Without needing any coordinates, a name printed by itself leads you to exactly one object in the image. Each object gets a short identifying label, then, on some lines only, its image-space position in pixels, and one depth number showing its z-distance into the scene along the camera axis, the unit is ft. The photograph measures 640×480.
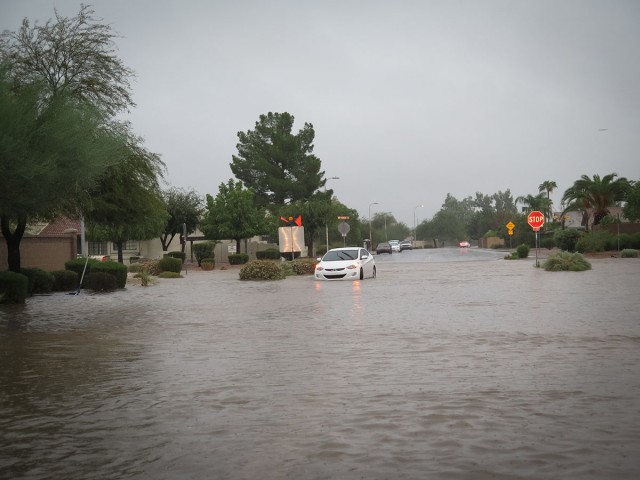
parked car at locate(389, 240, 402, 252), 337.21
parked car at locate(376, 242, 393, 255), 294.66
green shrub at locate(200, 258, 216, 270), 168.96
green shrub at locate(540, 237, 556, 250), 247.95
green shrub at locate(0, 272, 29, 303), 74.33
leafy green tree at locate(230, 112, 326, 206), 274.36
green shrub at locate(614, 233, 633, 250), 190.29
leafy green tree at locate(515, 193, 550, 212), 338.34
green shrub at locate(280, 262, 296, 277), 126.62
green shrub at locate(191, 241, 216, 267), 198.07
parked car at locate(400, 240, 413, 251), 373.81
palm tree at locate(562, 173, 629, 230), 228.63
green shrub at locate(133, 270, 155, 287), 110.01
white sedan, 104.06
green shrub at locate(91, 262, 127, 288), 102.53
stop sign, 152.63
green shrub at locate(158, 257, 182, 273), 142.51
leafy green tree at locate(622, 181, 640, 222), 203.62
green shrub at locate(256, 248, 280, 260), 229.04
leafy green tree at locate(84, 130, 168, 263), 90.74
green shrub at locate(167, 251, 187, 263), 199.72
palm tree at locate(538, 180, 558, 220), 344.08
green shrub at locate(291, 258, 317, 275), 129.49
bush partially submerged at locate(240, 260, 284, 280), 117.60
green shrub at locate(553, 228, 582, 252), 204.95
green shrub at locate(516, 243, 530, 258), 190.29
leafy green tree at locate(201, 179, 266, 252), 211.61
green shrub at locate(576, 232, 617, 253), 188.34
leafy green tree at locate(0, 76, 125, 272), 51.06
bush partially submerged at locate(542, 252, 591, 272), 119.44
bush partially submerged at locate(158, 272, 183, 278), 135.85
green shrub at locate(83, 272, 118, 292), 97.27
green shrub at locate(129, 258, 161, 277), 145.07
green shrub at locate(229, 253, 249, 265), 197.98
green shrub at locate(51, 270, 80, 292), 96.63
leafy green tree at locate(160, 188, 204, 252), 230.89
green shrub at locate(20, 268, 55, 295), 88.63
